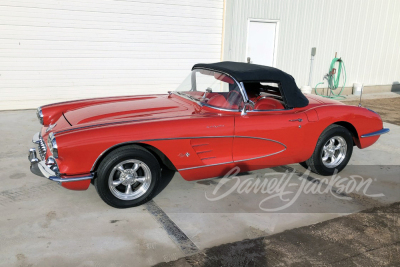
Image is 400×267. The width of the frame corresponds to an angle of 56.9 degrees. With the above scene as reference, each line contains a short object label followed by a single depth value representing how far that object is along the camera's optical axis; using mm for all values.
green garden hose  11773
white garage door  8078
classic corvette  3604
